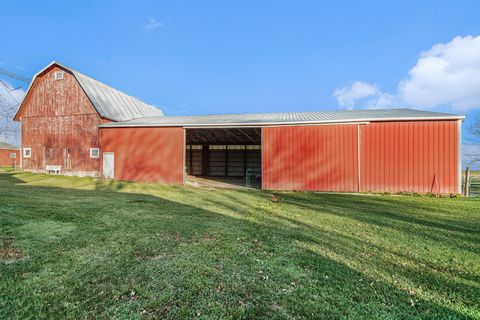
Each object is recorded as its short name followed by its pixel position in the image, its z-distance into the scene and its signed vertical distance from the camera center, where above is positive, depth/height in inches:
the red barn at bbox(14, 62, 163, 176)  621.9 +103.1
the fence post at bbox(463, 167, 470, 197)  413.4 -38.9
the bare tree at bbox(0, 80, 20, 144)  884.0 +176.8
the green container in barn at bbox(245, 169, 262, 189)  565.3 -60.1
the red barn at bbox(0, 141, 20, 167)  1389.9 +18.9
